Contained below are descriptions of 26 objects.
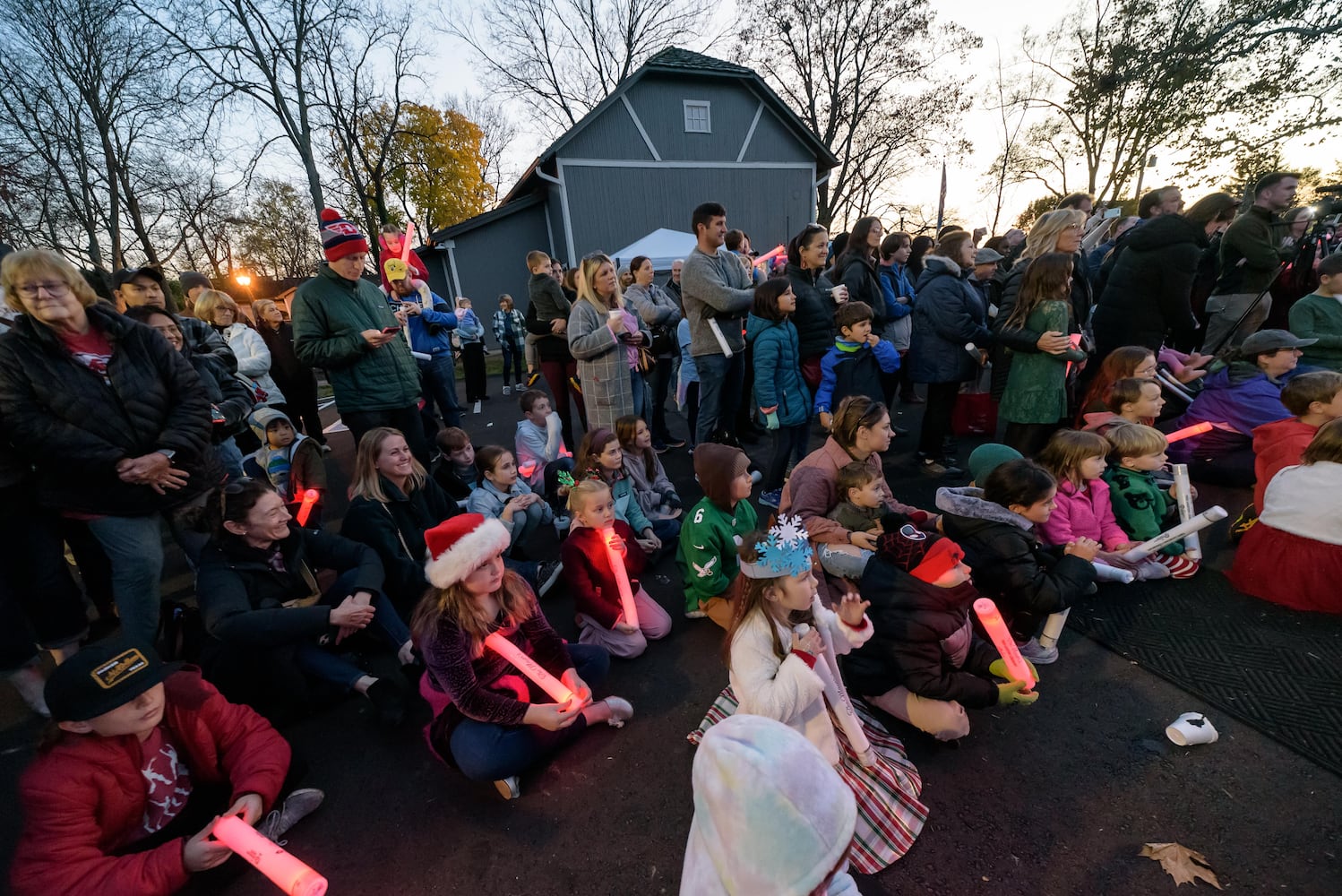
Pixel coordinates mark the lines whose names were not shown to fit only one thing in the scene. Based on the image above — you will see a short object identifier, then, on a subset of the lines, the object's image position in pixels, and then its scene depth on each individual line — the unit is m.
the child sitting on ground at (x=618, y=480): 3.74
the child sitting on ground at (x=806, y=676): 1.80
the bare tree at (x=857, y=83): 20.77
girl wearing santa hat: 2.13
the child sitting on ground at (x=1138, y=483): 3.39
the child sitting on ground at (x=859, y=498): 3.00
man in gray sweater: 4.48
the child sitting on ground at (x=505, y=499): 3.82
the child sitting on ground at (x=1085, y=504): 3.12
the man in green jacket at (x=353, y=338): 3.55
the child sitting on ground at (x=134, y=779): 1.56
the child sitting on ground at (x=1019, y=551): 2.42
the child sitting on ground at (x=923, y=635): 2.18
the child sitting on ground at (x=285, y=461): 3.99
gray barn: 15.49
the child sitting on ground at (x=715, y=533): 3.10
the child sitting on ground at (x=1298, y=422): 3.18
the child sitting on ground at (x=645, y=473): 4.15
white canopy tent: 13.68
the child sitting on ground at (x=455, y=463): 4.29
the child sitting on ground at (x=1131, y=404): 3.72
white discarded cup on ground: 2.17
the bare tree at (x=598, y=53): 21.92
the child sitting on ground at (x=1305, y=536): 2.75
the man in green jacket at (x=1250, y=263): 5.26
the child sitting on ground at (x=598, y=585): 2.98
